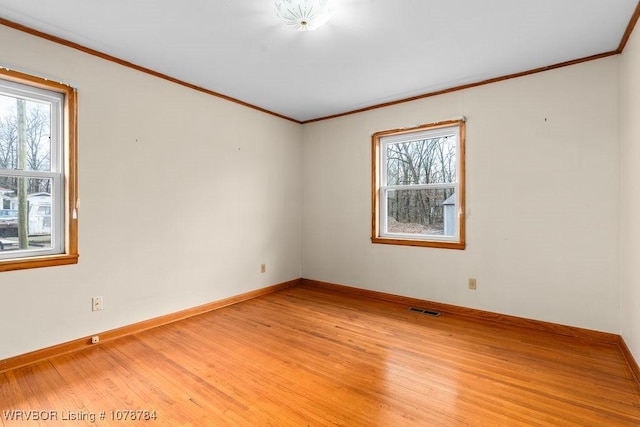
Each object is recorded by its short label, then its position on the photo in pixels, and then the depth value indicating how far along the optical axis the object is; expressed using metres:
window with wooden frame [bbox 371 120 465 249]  3.69
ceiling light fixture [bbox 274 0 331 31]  2.04
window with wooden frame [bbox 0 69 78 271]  2.46
